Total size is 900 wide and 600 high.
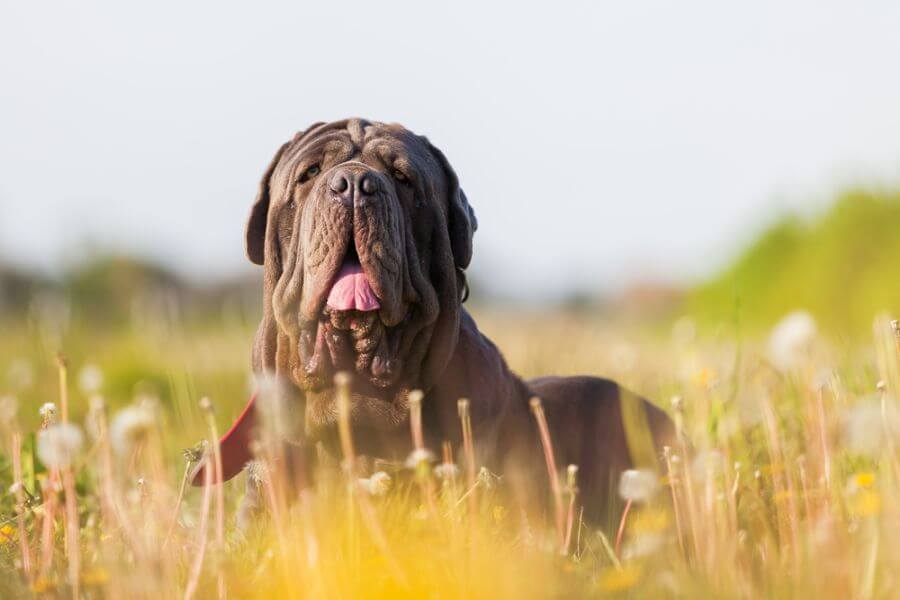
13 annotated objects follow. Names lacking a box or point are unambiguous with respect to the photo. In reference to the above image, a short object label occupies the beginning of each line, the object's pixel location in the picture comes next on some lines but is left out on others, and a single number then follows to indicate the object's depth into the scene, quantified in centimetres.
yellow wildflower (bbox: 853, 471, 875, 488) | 575
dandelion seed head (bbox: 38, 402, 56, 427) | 556
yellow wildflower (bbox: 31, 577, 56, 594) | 493
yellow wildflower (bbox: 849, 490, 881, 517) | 472
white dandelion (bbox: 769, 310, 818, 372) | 507
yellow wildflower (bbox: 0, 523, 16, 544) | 629
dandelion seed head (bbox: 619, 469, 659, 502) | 463
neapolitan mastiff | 646
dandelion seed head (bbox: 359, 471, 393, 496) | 604
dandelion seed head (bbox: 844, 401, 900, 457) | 482
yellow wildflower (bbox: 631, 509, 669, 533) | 479
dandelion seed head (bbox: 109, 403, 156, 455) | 424
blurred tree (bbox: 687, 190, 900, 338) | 2295
